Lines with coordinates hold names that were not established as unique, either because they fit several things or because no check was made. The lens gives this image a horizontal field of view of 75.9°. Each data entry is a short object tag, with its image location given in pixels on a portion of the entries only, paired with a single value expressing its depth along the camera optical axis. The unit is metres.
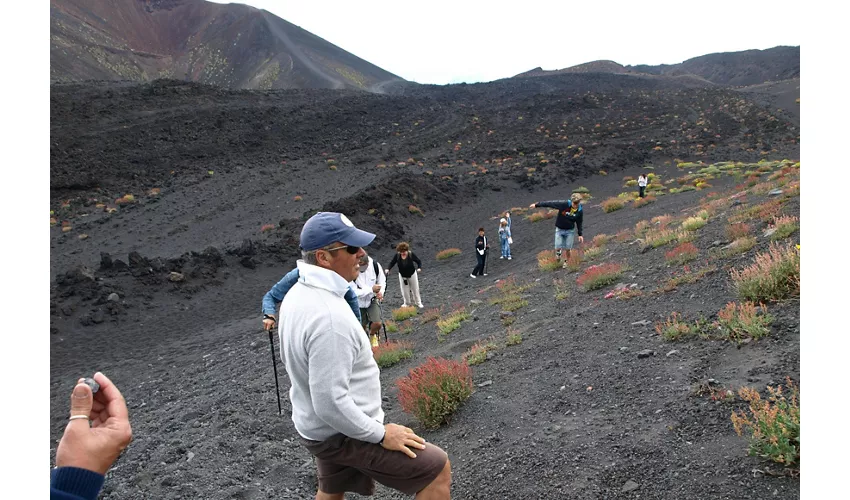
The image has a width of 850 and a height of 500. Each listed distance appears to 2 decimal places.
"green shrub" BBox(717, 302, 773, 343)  5.40
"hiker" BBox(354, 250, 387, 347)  7.63
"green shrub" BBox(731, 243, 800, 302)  6.08
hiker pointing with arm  12.56
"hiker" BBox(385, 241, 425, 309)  11.42
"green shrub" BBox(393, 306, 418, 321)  12.55
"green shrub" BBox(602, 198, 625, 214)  25.09
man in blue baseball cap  2.48
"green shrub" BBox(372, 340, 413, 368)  8.41
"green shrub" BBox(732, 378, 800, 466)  3.42
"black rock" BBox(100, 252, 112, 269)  17.14
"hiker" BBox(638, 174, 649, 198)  28.11
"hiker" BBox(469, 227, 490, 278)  16.28
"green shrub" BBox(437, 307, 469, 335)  9.90
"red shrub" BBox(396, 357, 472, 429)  5.62
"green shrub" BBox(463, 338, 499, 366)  7.26
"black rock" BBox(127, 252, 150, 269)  17.31
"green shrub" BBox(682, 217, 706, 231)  12.77
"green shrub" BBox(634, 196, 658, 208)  24.38
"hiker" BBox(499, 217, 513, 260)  18.67
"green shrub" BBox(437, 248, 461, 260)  21.12
